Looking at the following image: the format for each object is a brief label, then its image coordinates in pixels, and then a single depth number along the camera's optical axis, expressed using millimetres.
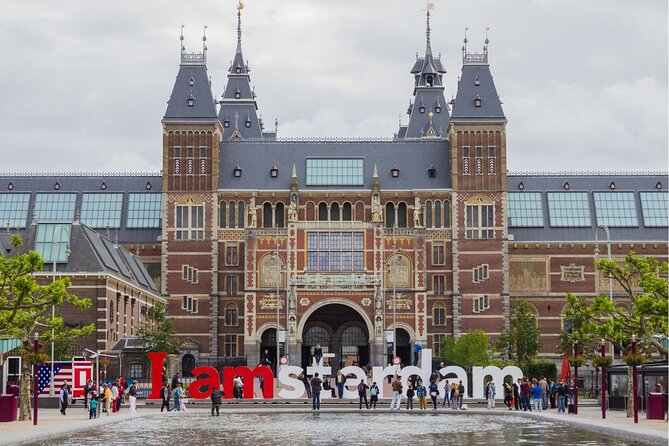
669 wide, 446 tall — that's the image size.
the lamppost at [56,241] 75238
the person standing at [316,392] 54188
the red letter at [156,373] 62281
